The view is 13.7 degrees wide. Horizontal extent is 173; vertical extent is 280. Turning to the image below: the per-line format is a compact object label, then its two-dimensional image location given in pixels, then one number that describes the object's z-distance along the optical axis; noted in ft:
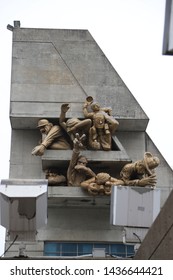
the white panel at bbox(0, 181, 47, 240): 47.53
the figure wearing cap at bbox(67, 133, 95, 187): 75.20
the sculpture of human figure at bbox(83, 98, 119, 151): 77.36
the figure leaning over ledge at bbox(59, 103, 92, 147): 76.89
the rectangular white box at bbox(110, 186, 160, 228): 55.36
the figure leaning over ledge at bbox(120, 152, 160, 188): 75.10
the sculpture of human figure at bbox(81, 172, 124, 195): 75.00
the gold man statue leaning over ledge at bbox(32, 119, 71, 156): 77.77
